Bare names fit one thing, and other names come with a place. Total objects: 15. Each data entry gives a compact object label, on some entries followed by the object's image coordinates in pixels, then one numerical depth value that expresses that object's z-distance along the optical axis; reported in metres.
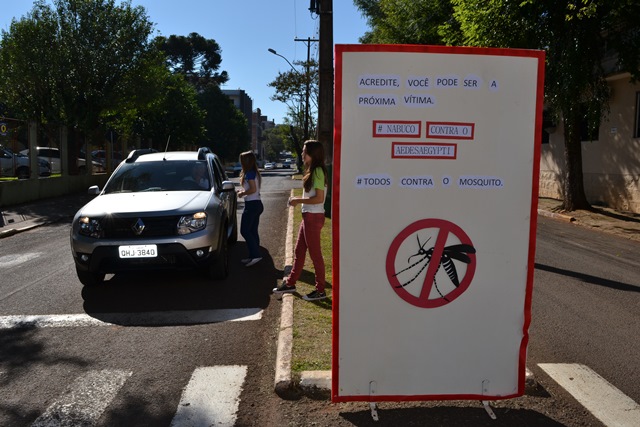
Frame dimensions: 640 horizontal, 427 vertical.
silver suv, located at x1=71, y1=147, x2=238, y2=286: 6.38
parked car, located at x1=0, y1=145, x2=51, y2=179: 17.77
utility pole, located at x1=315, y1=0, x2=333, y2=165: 11.10
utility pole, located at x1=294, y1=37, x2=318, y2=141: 42.33
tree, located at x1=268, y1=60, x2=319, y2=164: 43.53
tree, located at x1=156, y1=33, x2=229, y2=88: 67.56
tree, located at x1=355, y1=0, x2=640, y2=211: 13.66
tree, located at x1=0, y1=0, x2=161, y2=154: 22.48
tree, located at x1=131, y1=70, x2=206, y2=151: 42.91
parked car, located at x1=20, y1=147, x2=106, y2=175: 22.34
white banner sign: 3.26
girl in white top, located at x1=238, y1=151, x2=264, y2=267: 7.79
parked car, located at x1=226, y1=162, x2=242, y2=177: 49.68
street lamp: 43.02
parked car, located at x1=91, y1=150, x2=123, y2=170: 30.19
